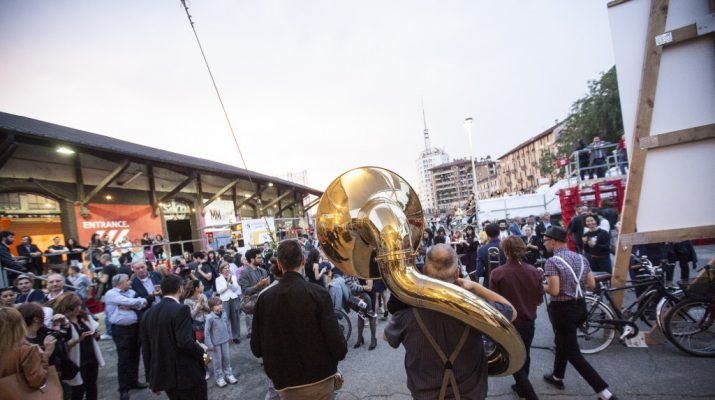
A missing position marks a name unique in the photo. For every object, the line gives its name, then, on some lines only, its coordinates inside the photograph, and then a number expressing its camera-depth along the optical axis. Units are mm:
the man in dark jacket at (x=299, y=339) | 2070
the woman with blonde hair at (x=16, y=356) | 1933
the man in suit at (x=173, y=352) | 2658
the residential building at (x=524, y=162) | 70812
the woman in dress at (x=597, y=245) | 4980
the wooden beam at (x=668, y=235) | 3293
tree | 23578
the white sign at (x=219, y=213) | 16116
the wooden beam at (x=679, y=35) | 3211
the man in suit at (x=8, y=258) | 5629
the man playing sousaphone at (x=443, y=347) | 1693
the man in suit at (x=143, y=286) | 4598
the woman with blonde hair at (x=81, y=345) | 3166
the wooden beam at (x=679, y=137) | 3225
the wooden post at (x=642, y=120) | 3320
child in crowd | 4066
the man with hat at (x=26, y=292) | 4362
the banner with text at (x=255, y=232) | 10523
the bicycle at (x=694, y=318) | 3488
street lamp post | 15303
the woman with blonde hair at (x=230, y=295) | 5305
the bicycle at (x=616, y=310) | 3785
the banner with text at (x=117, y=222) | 10055
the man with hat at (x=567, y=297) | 2908
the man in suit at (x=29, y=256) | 6598
